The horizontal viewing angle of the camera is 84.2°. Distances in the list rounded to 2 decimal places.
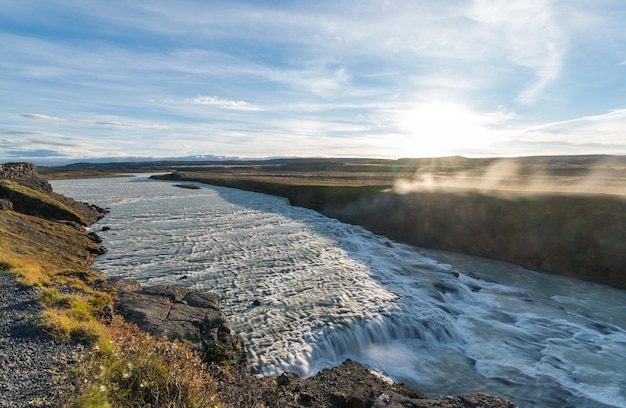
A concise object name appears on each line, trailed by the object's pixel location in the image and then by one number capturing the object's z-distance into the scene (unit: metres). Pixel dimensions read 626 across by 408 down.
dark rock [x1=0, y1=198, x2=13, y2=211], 30.76
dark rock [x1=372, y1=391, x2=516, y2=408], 10.27
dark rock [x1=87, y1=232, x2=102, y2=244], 33.37
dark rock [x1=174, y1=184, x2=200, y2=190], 95.01
